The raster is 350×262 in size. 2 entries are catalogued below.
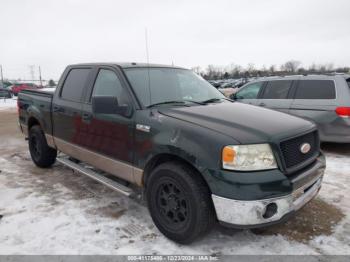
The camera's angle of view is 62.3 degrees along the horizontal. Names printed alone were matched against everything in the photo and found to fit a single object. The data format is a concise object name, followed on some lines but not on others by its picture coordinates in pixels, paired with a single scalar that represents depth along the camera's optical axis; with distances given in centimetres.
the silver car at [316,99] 593
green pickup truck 247
